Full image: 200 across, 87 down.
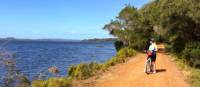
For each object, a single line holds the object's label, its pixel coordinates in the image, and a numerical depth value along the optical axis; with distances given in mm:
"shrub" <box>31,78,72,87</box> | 6938
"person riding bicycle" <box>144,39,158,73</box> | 9423
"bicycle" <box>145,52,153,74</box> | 9612
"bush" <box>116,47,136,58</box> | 15892
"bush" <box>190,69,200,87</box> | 8057
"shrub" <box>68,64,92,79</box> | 9061
